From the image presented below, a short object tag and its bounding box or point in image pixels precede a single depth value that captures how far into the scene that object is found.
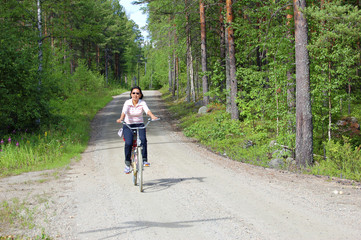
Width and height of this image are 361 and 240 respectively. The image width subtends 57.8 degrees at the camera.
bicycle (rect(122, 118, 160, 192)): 7.46
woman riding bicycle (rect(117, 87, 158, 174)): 7.69
